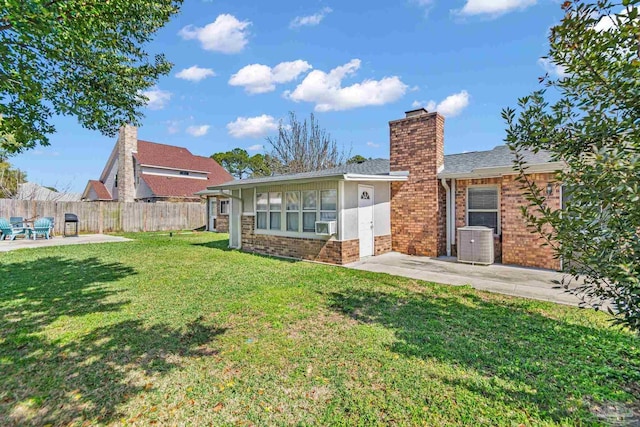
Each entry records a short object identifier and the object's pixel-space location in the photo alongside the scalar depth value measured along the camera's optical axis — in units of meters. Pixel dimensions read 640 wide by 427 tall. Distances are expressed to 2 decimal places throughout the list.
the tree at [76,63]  4.09
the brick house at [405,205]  8.29
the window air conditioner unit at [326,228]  8.75
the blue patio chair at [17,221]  14.80
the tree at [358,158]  31.53
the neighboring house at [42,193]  27.47
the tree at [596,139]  1.84
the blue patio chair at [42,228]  14.62
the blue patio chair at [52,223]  15.63
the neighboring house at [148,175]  23.12
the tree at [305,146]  23.94
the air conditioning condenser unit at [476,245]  8.32
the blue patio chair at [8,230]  14.24
